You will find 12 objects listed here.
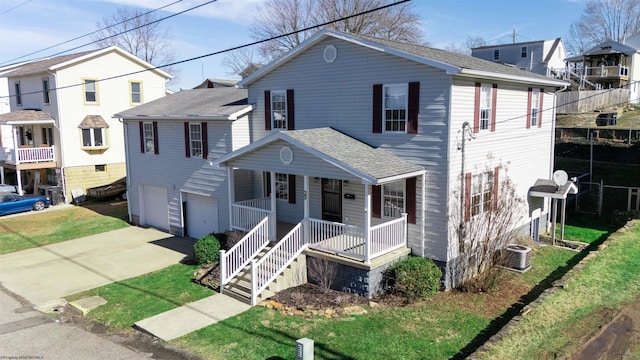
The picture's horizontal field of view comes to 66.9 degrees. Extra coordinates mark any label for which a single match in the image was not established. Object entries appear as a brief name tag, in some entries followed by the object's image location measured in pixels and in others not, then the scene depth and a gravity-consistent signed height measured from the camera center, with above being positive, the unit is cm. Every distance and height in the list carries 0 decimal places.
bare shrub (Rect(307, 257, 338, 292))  1359 -424
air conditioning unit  1493 -431
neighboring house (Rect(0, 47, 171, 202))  2827 +45
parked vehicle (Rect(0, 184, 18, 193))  2722 -361
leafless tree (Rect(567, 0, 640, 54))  6675 +1215
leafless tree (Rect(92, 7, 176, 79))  5599 +898
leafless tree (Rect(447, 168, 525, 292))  1364 -362
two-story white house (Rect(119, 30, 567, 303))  1319 -92
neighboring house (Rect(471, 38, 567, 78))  4853 +658
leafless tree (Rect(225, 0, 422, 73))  4088 +855
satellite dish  1717 -212
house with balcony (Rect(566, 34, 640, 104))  4325 +444
